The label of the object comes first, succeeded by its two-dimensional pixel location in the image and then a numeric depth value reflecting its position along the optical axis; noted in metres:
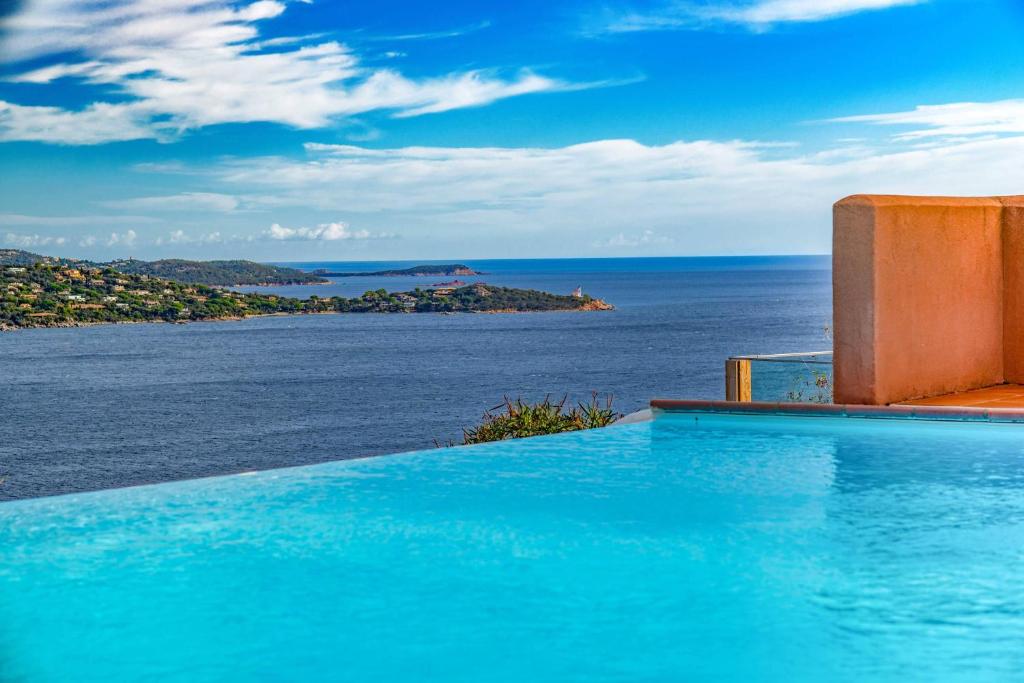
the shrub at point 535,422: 14.84
